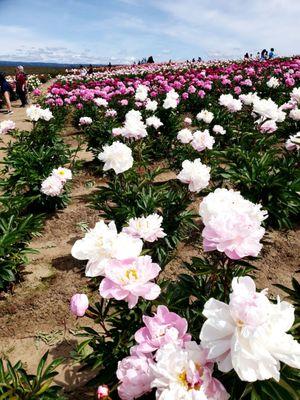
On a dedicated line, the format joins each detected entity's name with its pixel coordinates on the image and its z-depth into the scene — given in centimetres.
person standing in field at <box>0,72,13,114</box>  1314
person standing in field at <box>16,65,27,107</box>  1387
